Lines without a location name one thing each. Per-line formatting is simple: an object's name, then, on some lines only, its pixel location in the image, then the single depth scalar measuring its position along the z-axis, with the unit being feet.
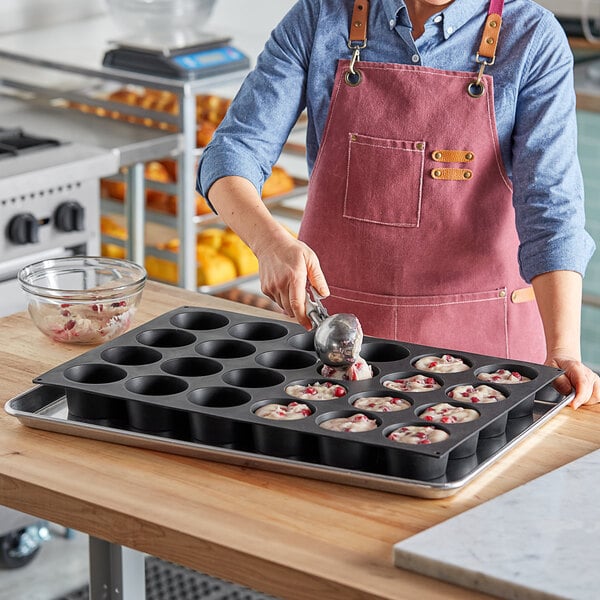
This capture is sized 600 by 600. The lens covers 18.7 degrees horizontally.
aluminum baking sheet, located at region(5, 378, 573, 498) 7.21
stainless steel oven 14.19
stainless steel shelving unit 16.64
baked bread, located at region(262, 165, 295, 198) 18.63
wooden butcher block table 6.47
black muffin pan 7.37
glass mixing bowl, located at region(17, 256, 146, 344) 9.53
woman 10.11
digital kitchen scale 16.70
